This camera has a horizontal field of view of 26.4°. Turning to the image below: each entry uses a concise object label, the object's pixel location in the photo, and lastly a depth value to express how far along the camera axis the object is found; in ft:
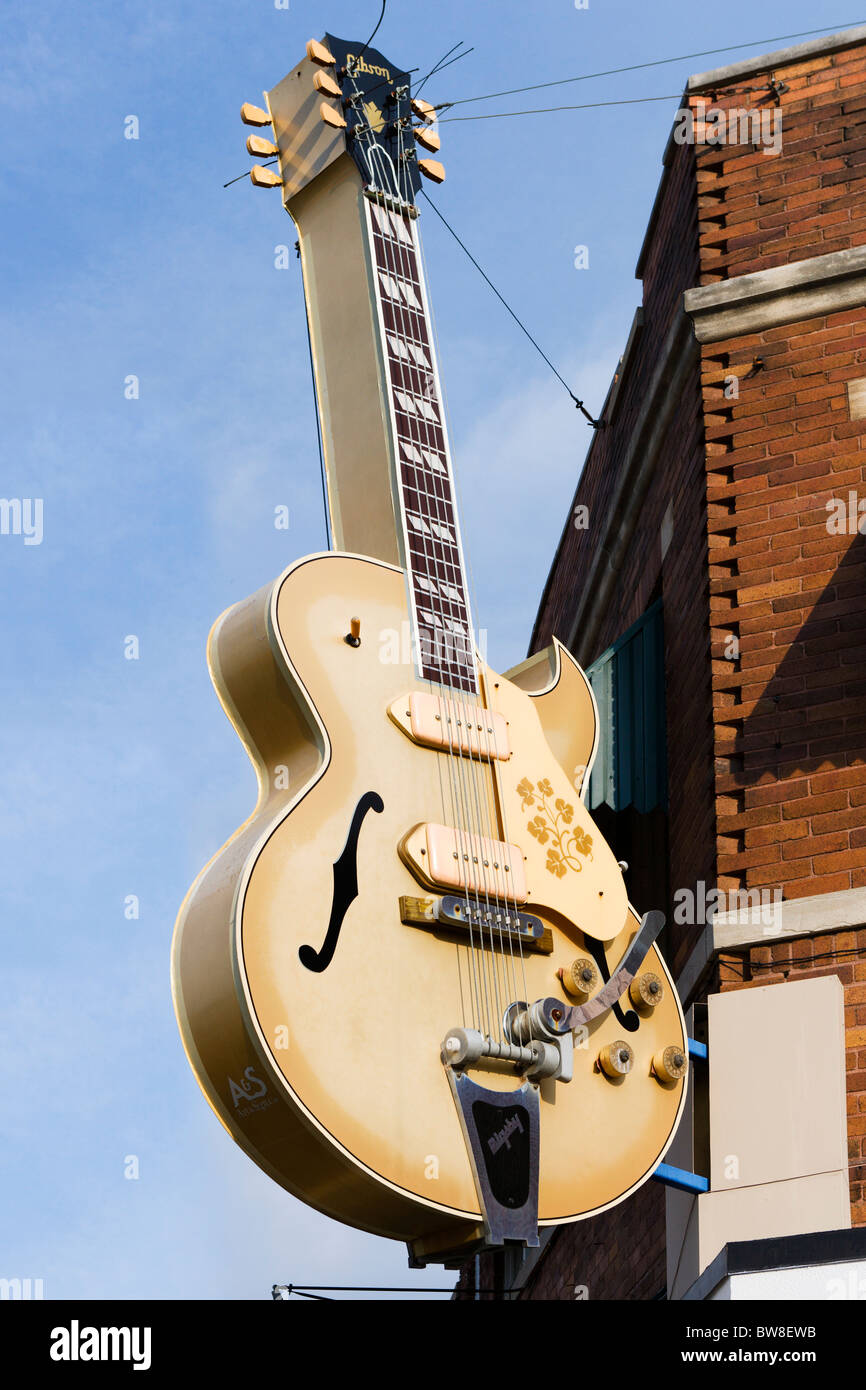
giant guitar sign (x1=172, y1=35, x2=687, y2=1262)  19.34
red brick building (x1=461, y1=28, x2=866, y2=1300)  26.43
